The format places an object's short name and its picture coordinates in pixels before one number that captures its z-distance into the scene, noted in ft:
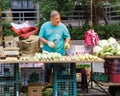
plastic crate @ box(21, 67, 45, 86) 26.18
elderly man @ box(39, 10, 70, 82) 26.94
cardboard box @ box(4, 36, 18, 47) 33.04
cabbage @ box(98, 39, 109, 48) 27.84
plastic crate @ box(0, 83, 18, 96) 25.05
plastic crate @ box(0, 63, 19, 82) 24.97
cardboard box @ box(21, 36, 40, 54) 32.90
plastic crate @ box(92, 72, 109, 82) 26.89
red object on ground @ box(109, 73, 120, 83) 26.18
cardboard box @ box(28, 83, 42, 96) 25.89
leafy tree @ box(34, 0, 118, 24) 55.62
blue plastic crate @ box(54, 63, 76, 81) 25.20
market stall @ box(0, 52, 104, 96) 24.59
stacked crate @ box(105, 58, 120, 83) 26.18
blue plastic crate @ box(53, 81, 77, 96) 25.27
